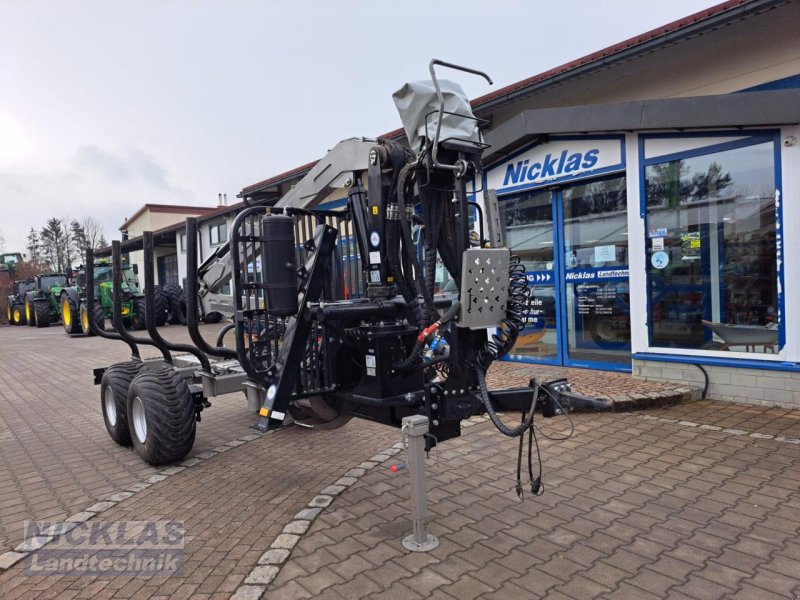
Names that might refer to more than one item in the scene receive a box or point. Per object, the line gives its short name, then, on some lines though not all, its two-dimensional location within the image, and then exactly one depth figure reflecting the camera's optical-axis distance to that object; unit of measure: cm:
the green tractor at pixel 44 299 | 2561
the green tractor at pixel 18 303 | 2894
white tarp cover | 389
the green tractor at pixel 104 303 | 1848
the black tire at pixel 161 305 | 2034
